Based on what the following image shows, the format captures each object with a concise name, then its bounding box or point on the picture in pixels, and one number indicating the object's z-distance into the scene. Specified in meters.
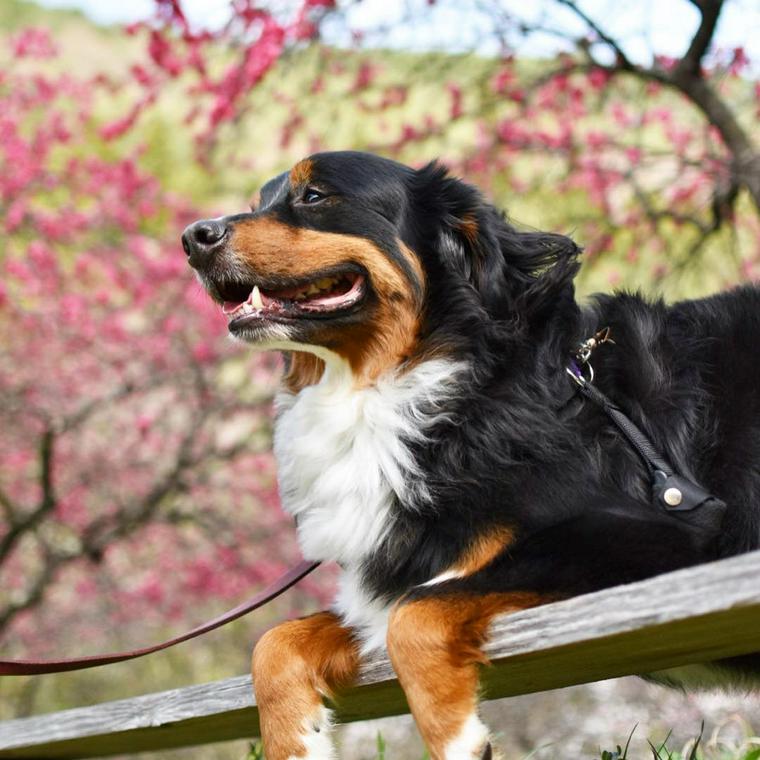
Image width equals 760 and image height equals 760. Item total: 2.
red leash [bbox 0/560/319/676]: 2.65
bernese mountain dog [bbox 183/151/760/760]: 2.06
